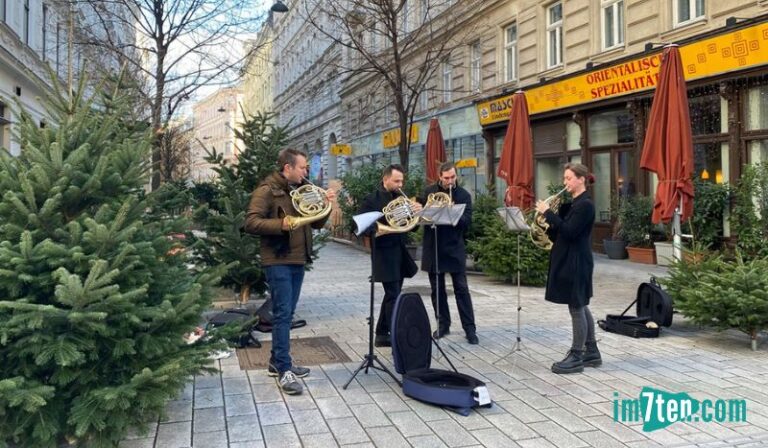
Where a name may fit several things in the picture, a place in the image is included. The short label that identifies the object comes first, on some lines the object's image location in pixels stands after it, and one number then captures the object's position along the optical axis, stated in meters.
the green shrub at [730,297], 6.36
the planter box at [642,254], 14.40
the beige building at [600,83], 13.19
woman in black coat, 5.60
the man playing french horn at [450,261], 6.91
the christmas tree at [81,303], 3.52
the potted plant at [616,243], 15.45
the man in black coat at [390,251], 6.21
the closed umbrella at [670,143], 8.91
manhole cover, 6.16
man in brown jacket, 5.19
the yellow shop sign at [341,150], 26.81
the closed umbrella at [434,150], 16.17
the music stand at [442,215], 6.05
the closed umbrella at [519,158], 13.12
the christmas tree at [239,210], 8.23
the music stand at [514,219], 6.00
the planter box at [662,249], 13.69
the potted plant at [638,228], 14.59
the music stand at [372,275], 5.29
